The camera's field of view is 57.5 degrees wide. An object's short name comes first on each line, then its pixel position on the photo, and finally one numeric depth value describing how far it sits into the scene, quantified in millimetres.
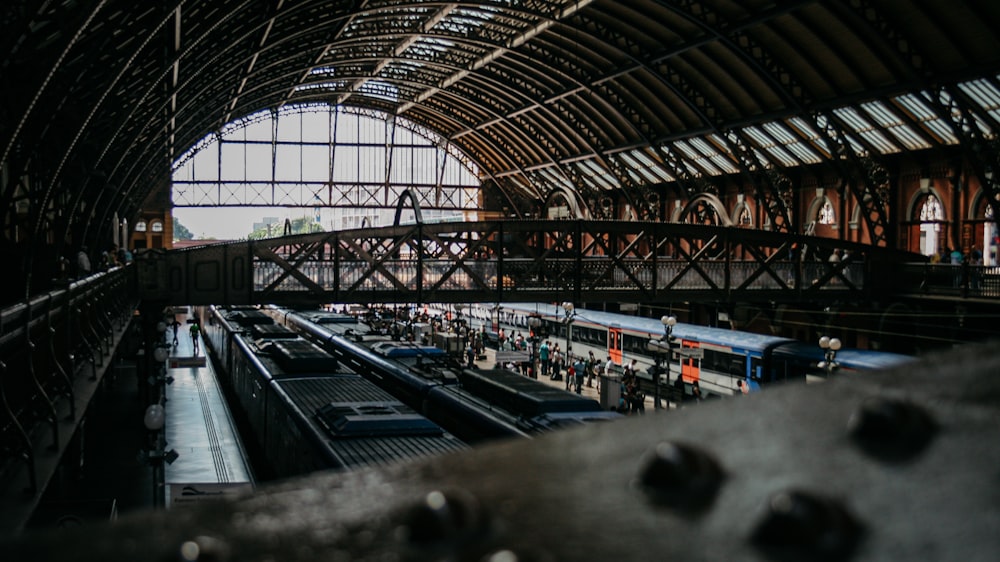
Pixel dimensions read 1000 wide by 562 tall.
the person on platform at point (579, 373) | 28653
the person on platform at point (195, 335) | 40031
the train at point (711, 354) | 22317
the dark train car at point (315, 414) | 11344
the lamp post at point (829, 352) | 19844
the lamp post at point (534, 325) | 30952
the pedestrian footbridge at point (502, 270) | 24547
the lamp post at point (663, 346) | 20242
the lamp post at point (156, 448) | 14010
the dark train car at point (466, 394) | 12852
